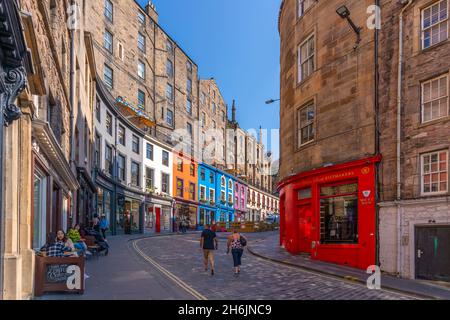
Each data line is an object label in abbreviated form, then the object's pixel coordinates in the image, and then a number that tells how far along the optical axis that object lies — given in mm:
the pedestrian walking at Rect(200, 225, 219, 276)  14187
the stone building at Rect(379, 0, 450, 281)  13609
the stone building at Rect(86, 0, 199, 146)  34809
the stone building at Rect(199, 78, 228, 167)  59453
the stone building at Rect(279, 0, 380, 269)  16312
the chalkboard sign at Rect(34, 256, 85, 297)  9539
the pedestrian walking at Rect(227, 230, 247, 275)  13766
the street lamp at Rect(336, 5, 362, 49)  16453
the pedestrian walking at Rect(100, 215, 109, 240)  24281
